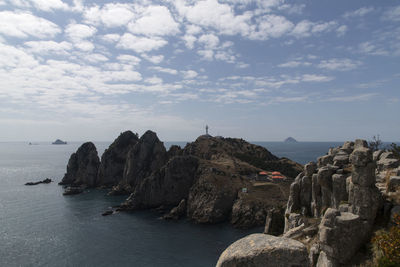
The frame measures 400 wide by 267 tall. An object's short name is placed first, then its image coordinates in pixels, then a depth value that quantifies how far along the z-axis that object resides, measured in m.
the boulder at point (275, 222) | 52.82
